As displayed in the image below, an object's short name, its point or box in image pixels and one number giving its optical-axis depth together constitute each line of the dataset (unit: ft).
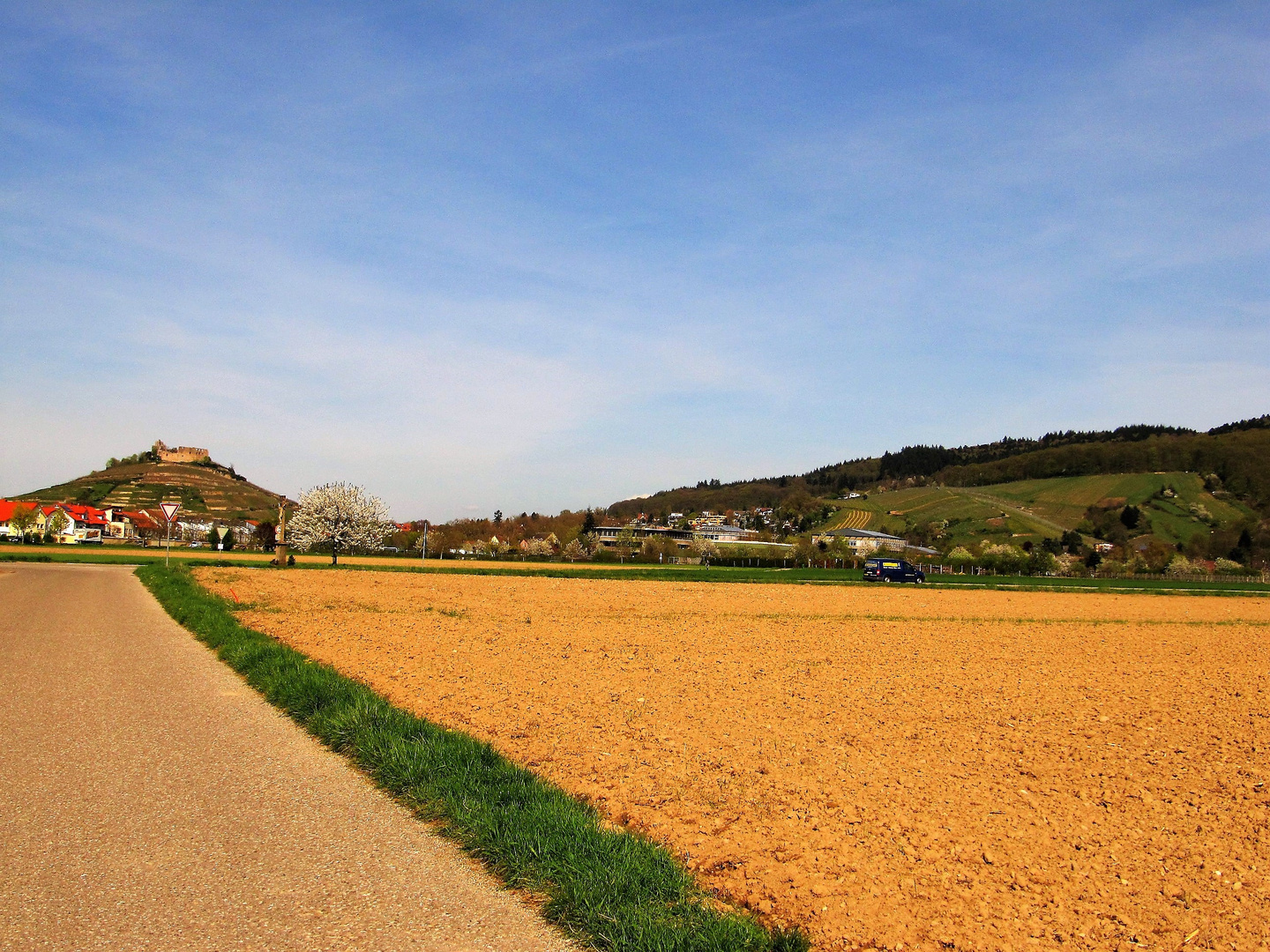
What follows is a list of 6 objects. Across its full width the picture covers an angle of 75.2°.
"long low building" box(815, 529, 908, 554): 524.77
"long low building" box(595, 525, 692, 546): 610.32
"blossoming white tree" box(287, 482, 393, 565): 260.42
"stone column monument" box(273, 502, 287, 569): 189.37
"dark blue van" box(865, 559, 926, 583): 233.35
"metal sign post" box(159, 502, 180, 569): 133.47
